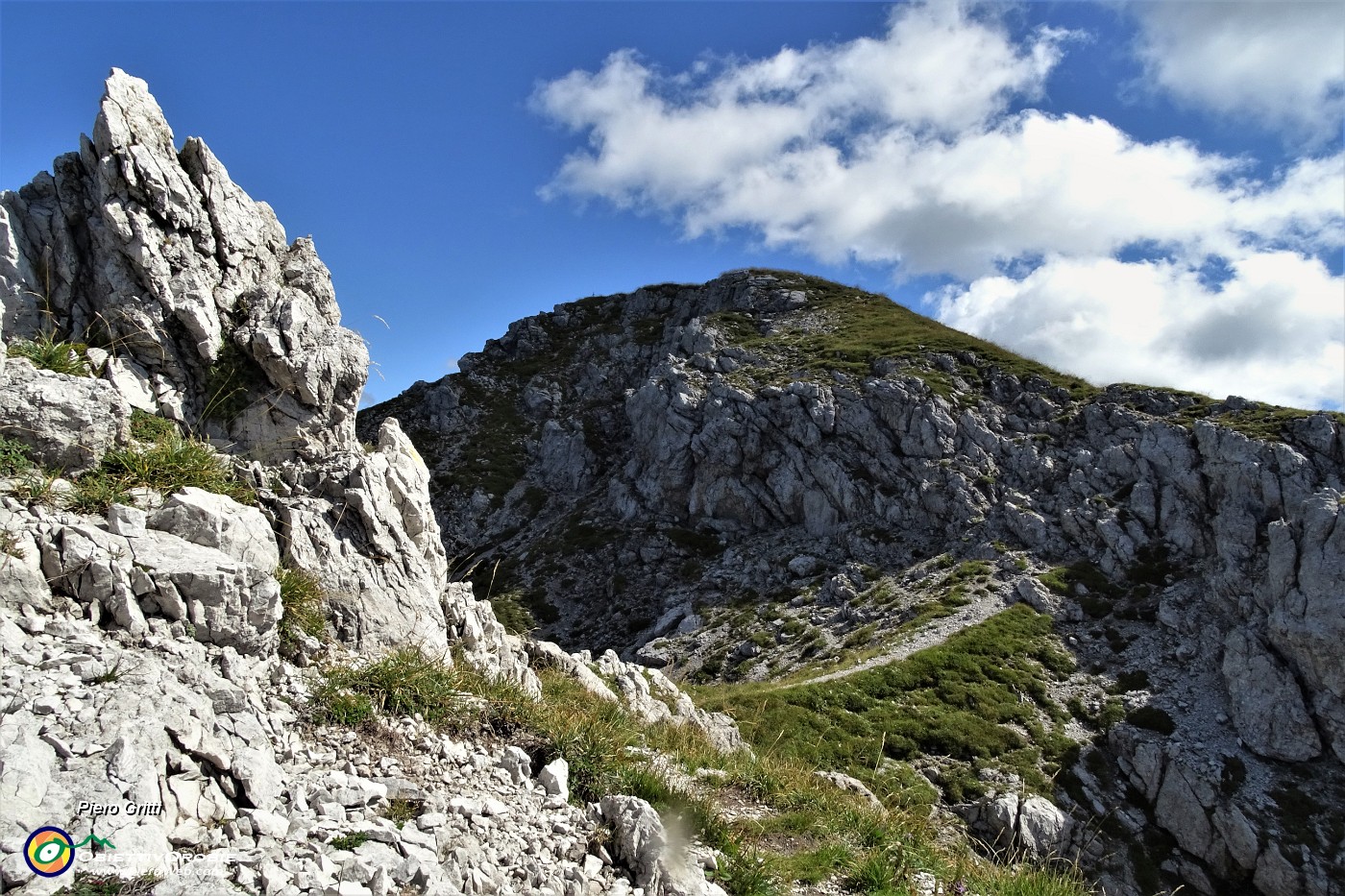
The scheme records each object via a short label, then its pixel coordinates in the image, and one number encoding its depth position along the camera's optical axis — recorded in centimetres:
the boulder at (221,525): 1027
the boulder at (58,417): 992
